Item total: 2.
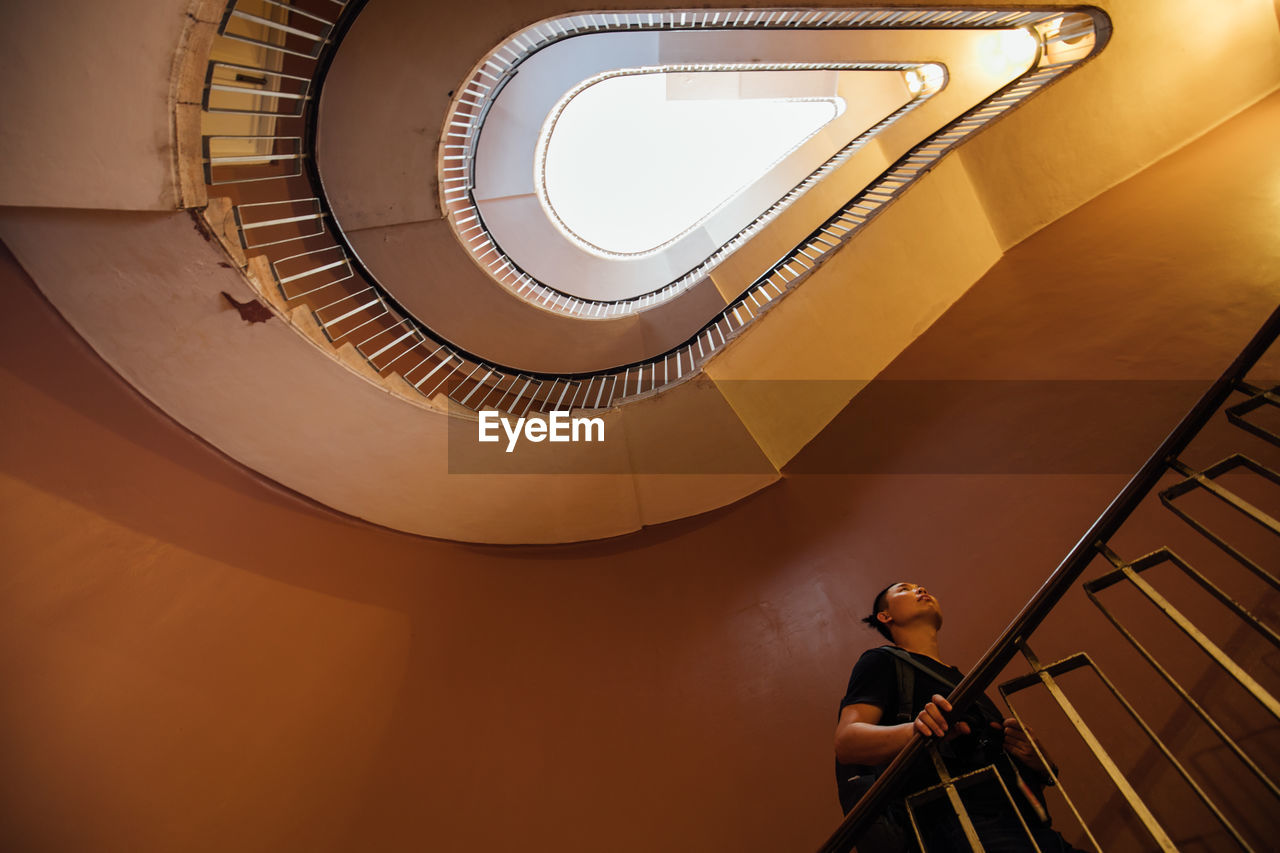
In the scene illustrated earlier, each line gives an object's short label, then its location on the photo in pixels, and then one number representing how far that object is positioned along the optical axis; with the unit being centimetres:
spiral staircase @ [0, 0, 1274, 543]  286
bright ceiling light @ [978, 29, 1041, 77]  717
